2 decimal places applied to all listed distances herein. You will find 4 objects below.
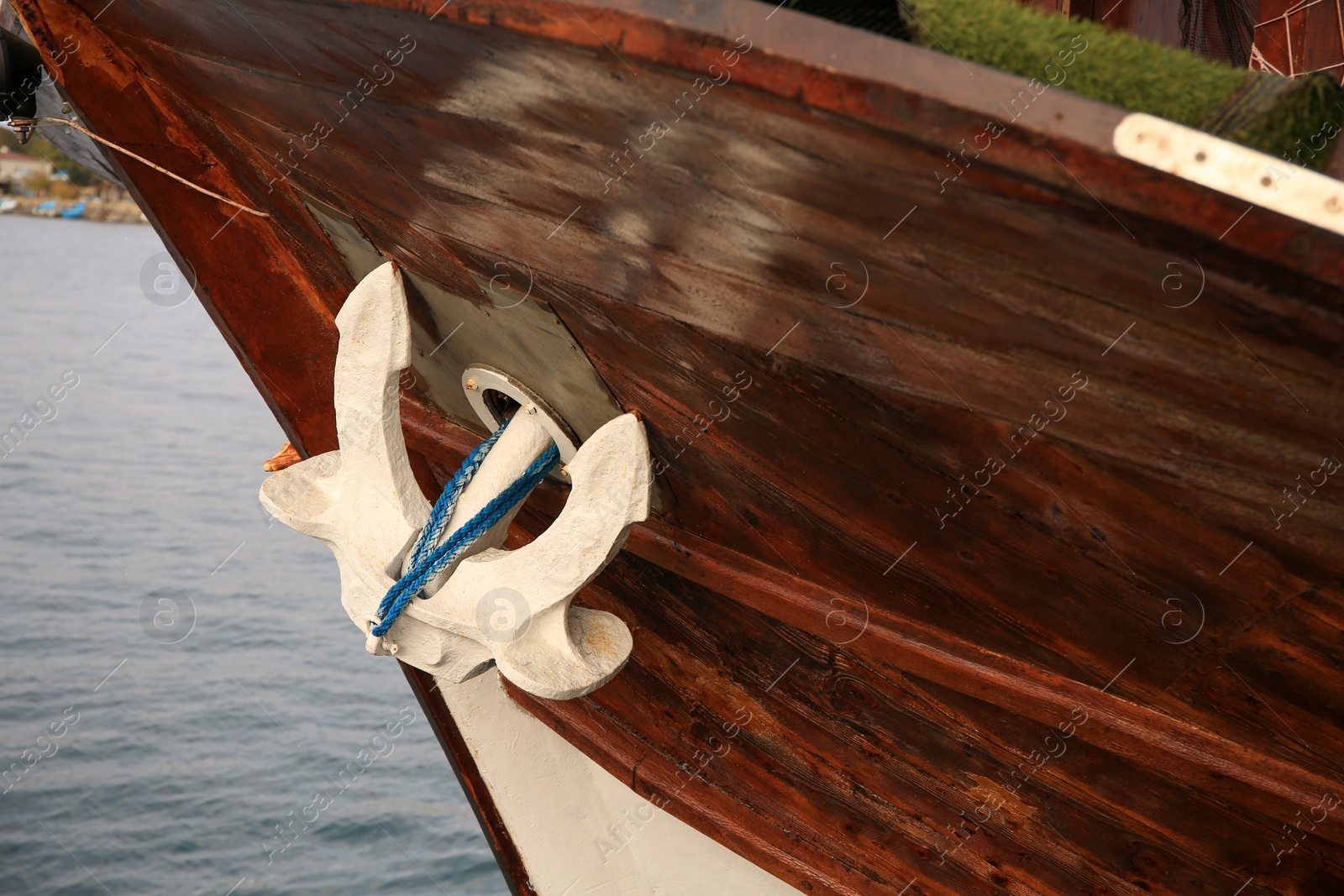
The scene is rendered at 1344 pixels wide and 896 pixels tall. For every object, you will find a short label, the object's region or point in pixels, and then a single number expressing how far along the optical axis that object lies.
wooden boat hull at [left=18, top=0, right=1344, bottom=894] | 1.29
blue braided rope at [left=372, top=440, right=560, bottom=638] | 2.01
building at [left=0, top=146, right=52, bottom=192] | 43.53
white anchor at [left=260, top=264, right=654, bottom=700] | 1.87
